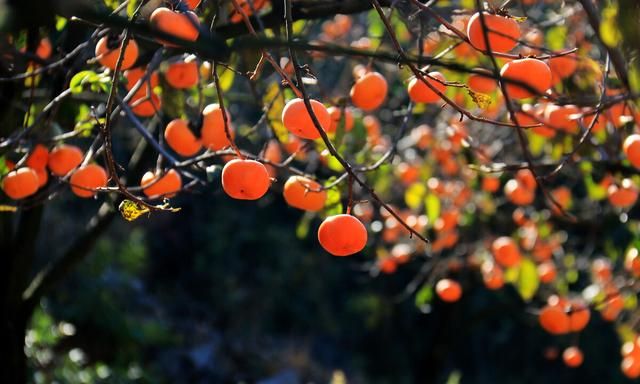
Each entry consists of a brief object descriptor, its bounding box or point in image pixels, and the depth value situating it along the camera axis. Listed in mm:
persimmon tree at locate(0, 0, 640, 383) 3704
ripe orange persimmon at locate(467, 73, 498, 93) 4029
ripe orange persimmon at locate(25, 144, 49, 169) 4185
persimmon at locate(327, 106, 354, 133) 4198
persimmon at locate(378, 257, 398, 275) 6290
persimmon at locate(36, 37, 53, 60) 4491
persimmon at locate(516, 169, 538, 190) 5243
